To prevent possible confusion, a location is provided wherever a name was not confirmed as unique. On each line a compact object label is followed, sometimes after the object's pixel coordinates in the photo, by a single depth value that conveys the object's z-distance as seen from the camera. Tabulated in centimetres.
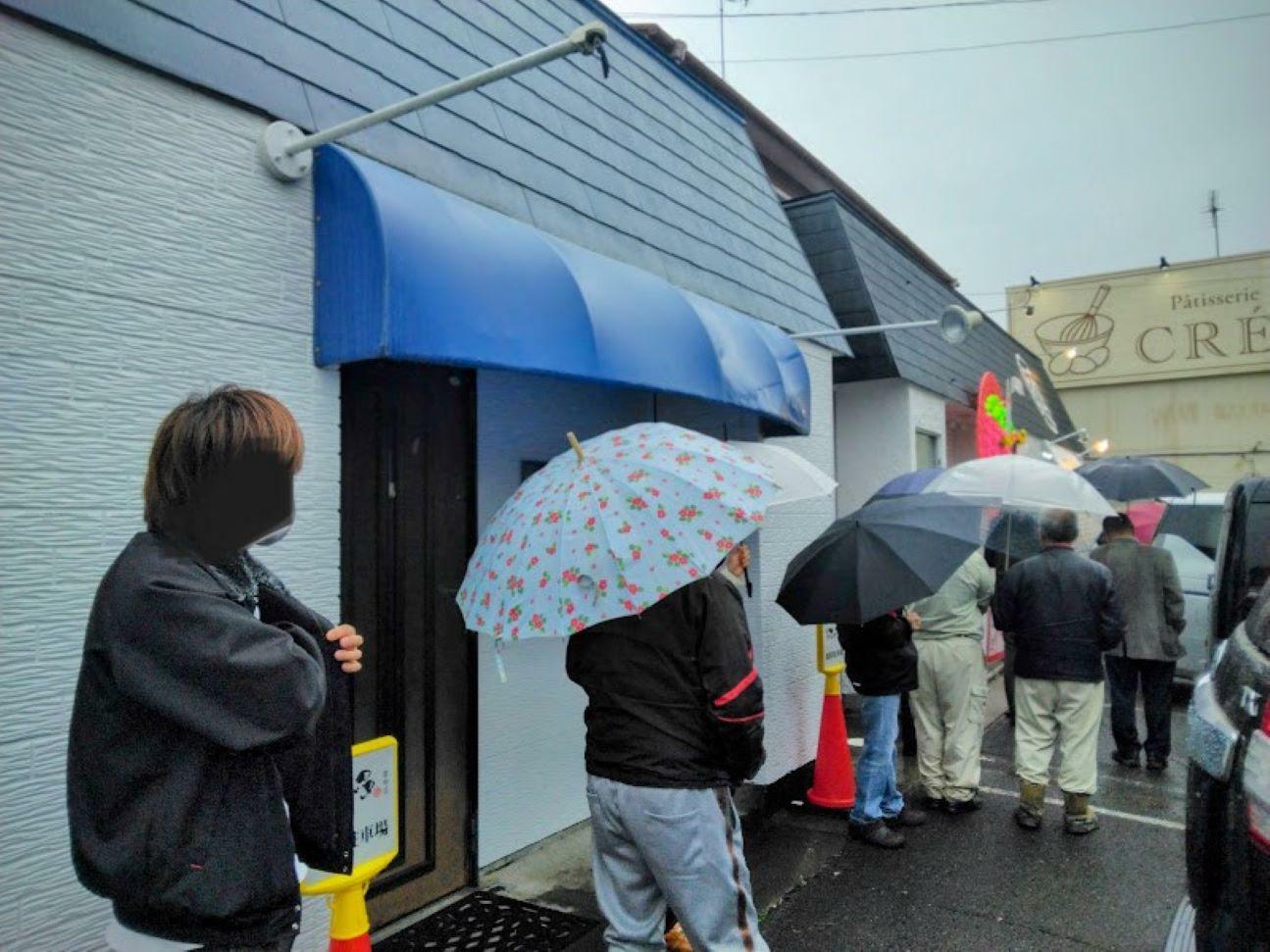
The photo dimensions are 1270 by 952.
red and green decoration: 1030
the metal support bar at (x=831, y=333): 580
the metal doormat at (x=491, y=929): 362
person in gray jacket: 619
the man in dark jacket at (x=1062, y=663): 492
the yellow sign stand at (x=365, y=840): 233
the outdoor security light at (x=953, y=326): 566
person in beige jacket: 521
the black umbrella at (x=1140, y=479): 833
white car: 827
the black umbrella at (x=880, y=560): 425
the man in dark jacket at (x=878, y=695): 476
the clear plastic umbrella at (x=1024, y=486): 541
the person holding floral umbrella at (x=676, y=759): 263
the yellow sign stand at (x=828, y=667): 538
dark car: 199
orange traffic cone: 534
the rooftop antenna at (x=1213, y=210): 3161
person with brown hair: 148
